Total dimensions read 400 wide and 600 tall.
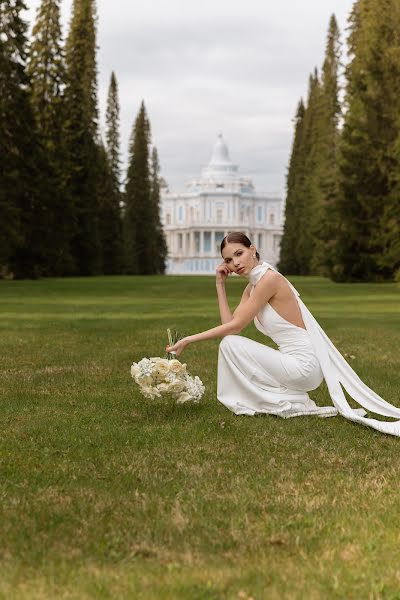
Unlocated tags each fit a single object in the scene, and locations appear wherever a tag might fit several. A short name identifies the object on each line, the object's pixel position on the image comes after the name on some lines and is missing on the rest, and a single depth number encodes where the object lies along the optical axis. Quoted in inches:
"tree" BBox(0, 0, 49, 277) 1294.4
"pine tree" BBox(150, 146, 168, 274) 2918.3
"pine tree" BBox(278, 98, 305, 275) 2630.4
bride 250.8
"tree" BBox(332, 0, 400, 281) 1552.7
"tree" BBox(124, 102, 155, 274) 2827.3
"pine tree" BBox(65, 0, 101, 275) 2009.1
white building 4638.3
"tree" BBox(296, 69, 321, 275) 2303.2
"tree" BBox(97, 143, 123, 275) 2407.7
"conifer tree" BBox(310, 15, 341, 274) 1728.6
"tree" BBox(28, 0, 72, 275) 1712.6
